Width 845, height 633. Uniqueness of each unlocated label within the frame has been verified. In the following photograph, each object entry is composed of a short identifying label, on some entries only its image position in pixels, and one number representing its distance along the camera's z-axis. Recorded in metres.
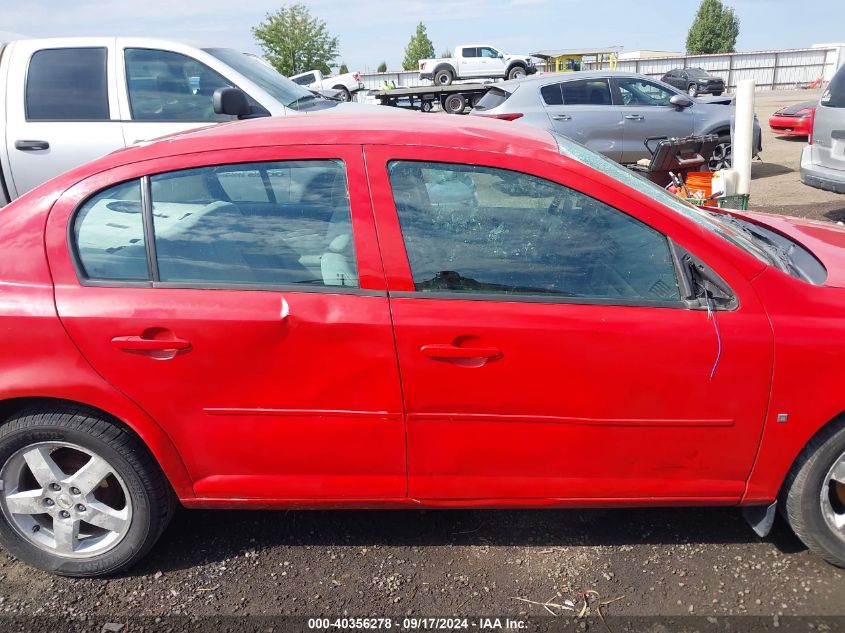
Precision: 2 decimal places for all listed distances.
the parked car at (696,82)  35.88
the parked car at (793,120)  15.49
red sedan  2.39
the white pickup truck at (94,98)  5.77
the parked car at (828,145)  7.19
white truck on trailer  34.53
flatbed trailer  23.03
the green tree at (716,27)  72.00
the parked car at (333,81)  26.86
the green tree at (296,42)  44.19
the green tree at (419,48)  65.56
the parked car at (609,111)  10.77
